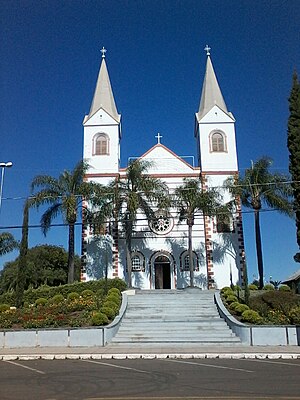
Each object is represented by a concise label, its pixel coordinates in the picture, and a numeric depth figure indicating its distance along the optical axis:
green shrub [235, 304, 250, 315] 19.56
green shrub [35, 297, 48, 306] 23.94
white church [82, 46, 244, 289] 31.88
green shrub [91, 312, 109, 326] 17.31
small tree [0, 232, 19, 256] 36.25
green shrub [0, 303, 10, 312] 21.57
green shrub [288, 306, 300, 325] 17.27
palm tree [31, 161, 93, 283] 28.80
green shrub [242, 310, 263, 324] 17.80
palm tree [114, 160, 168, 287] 29.14
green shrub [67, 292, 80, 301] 24.64
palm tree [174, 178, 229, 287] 29.20
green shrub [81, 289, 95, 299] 25.14
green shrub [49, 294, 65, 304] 24.14
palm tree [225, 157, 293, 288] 28.27
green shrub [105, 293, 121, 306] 21.61
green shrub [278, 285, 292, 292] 27.95
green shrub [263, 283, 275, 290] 27.88
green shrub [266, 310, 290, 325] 17.65
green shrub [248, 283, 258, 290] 28.37
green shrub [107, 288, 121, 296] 23.64
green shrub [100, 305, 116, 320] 18.59
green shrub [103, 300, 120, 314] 20.00
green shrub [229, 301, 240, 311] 20.19
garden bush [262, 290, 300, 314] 21.46
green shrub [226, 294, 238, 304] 22.17
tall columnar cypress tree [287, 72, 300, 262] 24.03
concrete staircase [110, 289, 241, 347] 16.95
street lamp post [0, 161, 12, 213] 21.56
